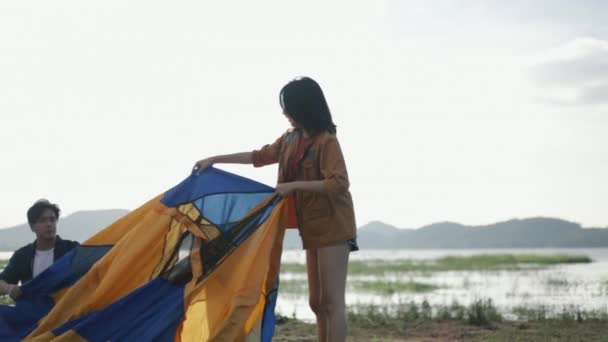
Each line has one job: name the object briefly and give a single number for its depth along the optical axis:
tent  4.45
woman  4.37
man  5.48
